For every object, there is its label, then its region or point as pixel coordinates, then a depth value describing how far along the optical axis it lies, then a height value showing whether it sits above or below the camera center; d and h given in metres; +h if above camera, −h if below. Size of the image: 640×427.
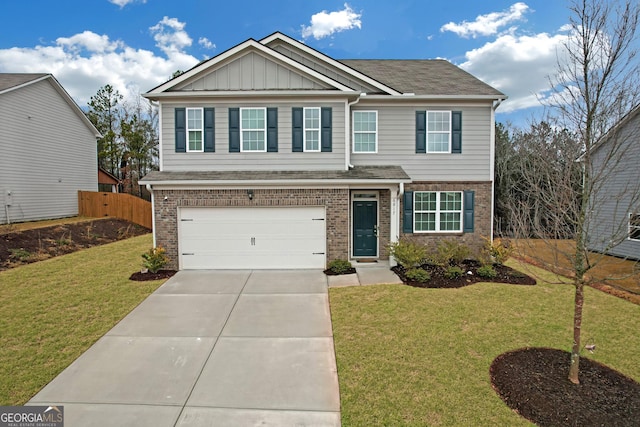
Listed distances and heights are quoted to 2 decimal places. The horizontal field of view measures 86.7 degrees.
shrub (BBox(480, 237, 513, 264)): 10.76 -1.77
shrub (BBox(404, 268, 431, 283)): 9.34 -2.21
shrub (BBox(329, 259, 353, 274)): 10.30 -2.15
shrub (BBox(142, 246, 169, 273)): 10.23 -1.93
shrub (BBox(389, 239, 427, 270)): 9.83 -1.70
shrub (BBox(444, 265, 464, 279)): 9.64 -2.19
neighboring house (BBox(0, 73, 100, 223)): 17.08 +2.66
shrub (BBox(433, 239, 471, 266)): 10.08 -1.74
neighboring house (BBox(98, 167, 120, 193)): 28.26 +1.45
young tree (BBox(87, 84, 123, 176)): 31.92 +7.88
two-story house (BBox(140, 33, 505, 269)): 10.67 +1.14
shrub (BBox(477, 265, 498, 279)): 9.80 -2.20
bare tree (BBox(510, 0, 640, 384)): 4.30 +0.76
